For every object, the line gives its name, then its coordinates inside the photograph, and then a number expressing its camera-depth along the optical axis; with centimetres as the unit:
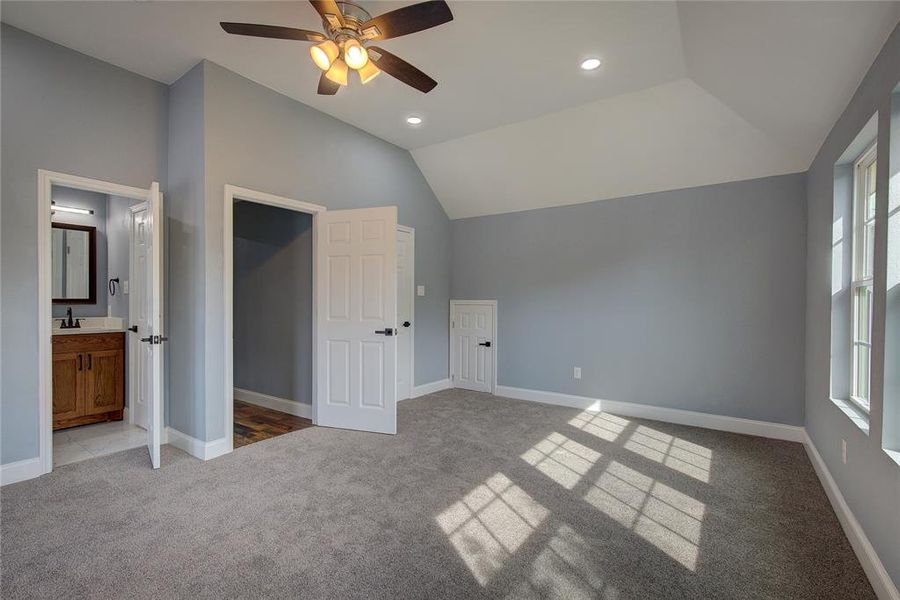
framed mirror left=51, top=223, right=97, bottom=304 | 402
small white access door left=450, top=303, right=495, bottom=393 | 519
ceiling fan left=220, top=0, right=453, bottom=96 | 192
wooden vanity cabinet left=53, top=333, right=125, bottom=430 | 356
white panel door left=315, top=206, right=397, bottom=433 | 358
